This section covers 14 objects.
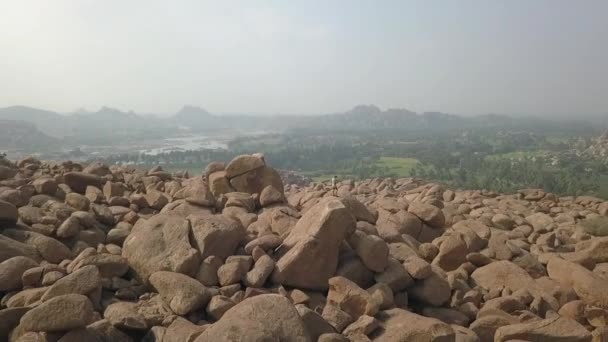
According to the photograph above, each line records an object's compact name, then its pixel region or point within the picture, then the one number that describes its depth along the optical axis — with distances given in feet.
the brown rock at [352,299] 21.97
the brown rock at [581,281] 27.96
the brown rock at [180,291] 20.72
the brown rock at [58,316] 16.83
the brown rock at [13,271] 21.43
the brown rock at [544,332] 21.21
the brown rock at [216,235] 25.62
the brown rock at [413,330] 19.60
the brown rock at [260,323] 16.43
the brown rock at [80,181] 43.33
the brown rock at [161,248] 24.03
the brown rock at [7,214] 28.27
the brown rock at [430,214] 40.04
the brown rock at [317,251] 24.52
